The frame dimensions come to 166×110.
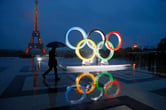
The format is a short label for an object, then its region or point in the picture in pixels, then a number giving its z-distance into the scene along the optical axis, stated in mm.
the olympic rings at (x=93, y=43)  10000
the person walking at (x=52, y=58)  6075
